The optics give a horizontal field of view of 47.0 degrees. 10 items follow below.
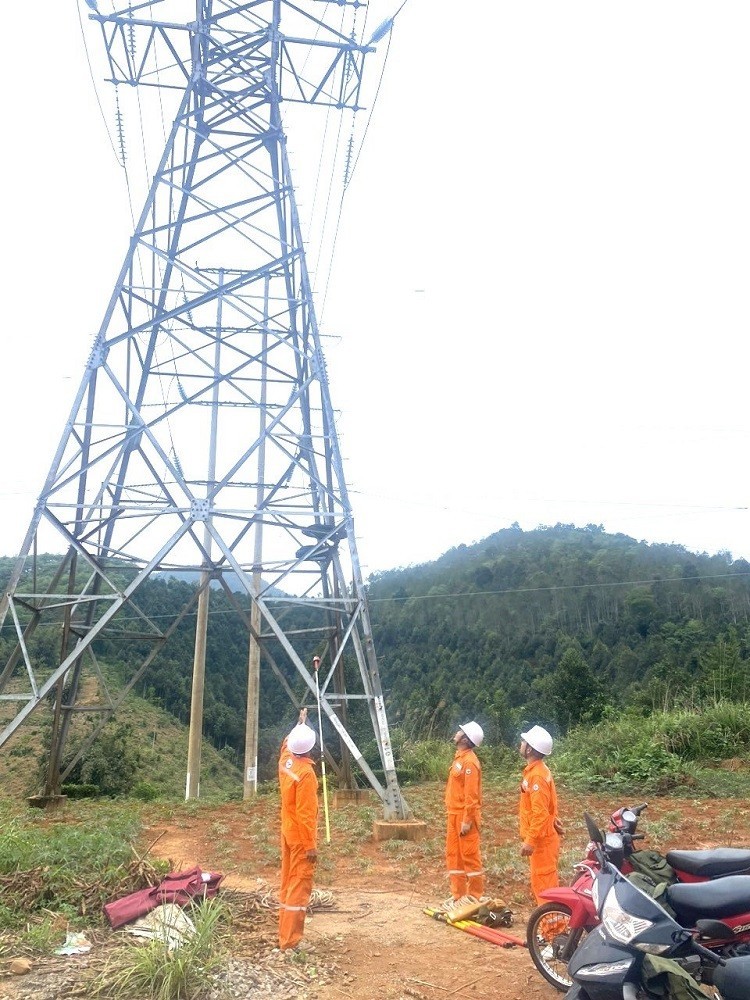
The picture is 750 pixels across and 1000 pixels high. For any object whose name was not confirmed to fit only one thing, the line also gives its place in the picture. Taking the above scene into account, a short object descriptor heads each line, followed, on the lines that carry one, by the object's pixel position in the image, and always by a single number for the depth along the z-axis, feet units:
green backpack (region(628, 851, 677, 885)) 17.12
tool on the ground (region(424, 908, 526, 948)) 22.81
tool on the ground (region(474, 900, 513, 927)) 24.50
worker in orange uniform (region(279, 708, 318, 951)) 22.00
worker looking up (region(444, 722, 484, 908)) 26.23
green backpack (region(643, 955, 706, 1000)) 13.66
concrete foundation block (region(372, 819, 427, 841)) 37.01
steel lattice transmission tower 40.24
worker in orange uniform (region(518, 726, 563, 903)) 23.85
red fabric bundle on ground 22.43
